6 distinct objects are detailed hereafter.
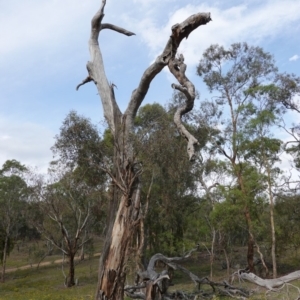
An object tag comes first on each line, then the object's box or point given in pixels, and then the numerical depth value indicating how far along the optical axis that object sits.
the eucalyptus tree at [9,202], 26.42
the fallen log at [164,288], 7.79
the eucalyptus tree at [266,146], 19.16
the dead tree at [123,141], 6.37
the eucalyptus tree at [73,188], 10.43
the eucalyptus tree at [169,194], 17.67
